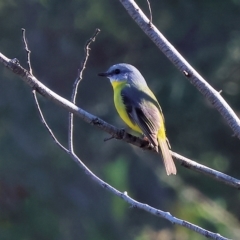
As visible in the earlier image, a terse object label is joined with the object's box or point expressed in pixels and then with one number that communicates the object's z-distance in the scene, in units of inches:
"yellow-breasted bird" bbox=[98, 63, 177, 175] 281.7
